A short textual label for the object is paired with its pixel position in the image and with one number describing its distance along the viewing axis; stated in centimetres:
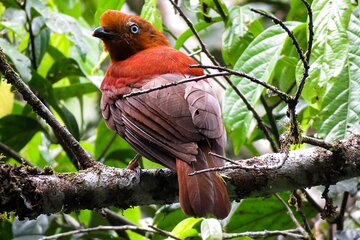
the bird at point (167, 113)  645
